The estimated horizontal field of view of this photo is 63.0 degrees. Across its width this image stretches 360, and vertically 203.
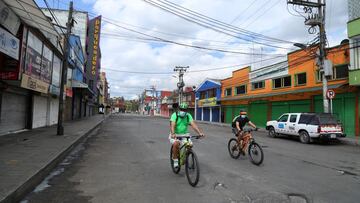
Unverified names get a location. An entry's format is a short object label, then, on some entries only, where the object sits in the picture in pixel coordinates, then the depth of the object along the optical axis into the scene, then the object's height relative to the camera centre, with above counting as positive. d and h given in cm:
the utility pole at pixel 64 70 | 1453 +223
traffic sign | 1755 +150
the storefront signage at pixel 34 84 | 1313 +151
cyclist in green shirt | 677 -19
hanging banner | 4364 +1059
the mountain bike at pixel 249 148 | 857 -96
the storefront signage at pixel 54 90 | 1856 +163
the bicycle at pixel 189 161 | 601 -98
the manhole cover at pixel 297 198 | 515 -143
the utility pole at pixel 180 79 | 5637 +748
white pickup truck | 1524 -41
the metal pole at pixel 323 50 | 1831 +435
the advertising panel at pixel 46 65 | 1708 +301
